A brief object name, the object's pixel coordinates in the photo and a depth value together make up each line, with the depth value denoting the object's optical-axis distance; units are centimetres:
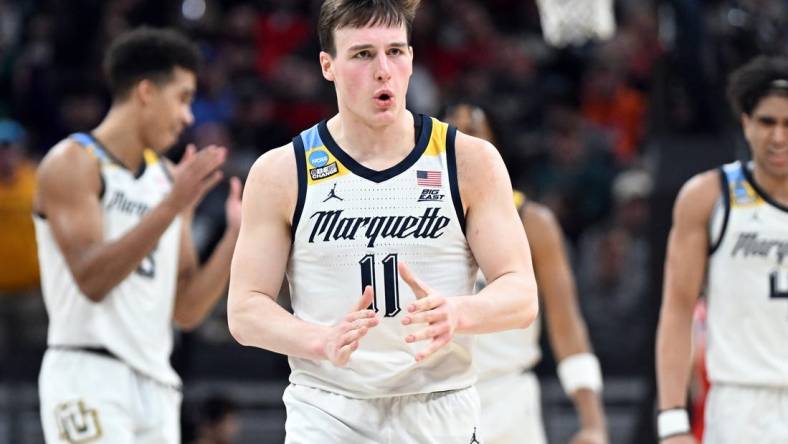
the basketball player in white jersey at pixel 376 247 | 960
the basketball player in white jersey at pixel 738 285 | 1220
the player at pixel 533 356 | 1516
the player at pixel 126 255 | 1329
